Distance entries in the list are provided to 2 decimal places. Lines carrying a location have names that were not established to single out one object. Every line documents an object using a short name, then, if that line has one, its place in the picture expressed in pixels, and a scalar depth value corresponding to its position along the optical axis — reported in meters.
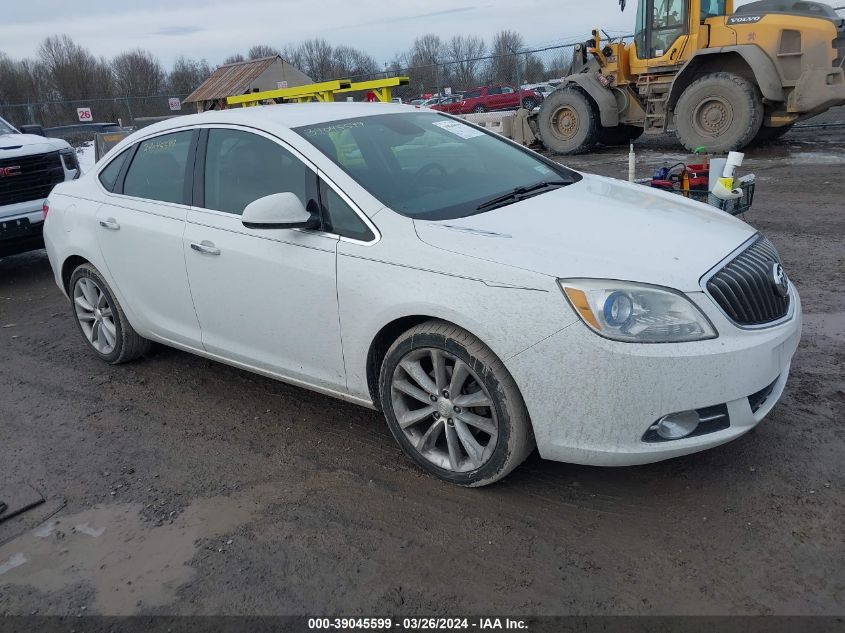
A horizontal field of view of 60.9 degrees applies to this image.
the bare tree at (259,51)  64.88
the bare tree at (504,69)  25.05
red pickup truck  32.81
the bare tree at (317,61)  50.35
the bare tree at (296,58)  57.53
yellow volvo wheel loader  11.72
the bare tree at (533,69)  27.34
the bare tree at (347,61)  51.40
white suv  7.51
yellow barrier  11.06
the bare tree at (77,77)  46.88
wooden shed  20.02
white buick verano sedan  2.76
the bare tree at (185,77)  49.06
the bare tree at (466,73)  31.20
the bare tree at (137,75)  47.61
